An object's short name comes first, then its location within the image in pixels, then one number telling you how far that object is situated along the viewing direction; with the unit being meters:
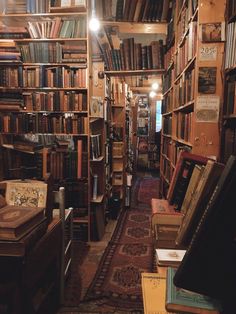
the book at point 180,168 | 1.62
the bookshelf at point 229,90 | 1.69
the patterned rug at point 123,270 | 2.11
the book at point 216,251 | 0.70
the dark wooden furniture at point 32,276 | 1.38
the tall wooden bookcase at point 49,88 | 3.07
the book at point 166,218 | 1.49
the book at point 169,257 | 1.12
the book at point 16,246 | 1.29
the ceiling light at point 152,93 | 7.66
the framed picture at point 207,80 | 1.80
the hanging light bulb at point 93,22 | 3.04
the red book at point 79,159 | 3.14
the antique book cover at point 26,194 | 1.62
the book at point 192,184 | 1.42
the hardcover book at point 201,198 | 1.06
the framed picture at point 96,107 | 3.18
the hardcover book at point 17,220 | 1.29
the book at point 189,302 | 0.76
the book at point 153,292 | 0.86
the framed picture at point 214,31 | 1.75
